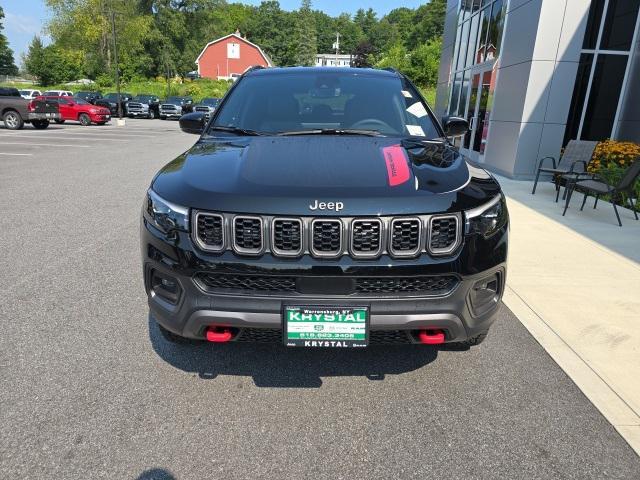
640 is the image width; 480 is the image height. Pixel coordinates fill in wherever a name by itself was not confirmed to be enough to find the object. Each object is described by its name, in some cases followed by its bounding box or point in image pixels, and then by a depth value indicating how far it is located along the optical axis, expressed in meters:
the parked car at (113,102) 32.69
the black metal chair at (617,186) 6.38
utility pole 29.78
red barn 73.31
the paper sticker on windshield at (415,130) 3.22
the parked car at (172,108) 34.69
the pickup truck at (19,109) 20.11
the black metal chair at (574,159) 8.04
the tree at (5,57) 91.31
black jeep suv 2.10
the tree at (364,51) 92.68
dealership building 9.84
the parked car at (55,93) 30.83
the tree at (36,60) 66.31
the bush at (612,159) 8.37
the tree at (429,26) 81.19
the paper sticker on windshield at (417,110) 3.46
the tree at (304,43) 98.19
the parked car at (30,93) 31.02
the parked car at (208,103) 27.30
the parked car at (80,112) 25.34
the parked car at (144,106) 34.59
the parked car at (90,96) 32.81
